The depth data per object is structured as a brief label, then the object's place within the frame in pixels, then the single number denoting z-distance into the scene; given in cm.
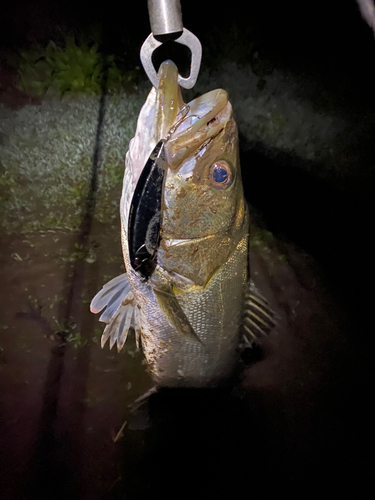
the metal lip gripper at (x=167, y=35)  23
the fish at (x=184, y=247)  28
